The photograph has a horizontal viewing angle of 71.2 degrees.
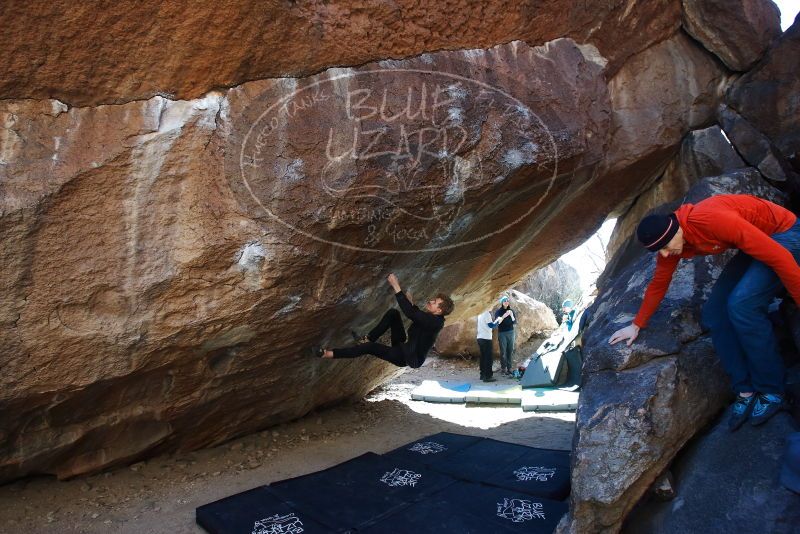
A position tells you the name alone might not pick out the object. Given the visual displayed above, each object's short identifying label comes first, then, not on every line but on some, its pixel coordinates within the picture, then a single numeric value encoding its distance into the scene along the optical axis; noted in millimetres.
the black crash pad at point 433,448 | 4656
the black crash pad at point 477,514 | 3361
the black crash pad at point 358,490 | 3576
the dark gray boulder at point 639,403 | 2854
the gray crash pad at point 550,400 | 6344
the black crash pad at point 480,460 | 4238
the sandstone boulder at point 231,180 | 2947
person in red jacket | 2674
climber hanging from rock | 4293
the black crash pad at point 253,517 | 3352
